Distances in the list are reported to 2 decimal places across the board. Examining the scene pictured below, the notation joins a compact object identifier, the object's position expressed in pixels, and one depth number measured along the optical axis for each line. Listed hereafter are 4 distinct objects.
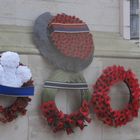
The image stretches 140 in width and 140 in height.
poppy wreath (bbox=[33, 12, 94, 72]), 7.25
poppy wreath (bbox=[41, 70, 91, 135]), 7.03
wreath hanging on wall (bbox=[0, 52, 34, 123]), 6.69
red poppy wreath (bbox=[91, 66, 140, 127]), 7.45
